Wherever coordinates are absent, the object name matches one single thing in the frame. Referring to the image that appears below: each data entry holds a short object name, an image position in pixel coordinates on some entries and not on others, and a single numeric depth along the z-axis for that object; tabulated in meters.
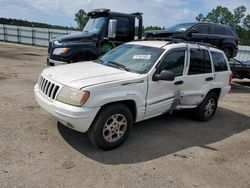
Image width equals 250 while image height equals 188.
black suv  7.31
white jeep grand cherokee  2.78
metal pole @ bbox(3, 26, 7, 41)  20.72
